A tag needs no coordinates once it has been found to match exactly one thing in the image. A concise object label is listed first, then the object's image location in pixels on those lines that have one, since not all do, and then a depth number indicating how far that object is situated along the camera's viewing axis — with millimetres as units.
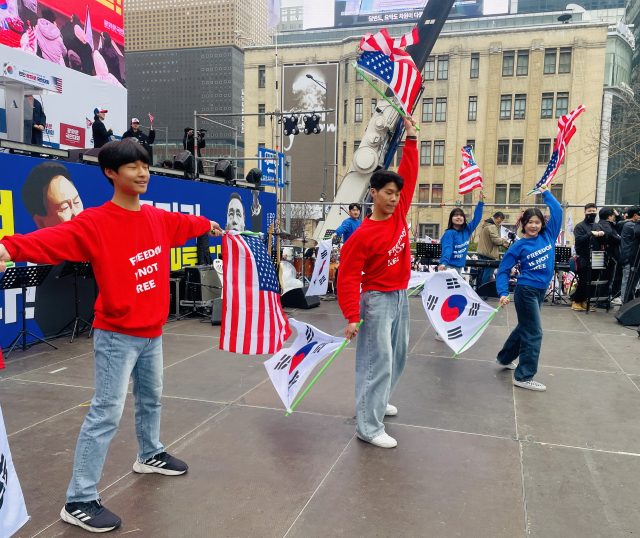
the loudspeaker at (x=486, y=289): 11591
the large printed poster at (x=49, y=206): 6871
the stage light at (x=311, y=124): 18109
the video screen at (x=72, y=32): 20688
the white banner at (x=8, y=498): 2246
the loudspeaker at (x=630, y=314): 9000
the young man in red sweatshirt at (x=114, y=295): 2881
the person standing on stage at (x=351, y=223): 10312
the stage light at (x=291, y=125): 18469
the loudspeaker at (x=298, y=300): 10656
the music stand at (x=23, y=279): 6234
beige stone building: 44031
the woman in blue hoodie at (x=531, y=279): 5410
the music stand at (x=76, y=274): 7449
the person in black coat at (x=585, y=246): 10516
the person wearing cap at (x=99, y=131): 10754
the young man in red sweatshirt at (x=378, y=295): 3840
